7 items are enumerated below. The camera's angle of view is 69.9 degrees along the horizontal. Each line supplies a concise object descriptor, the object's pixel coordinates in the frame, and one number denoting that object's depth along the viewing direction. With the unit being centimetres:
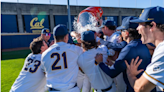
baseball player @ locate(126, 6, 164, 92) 115
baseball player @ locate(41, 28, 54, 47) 536
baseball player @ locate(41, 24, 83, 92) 226
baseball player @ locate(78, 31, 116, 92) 225
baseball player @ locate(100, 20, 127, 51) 326
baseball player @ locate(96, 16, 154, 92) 187
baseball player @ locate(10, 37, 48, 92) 259
